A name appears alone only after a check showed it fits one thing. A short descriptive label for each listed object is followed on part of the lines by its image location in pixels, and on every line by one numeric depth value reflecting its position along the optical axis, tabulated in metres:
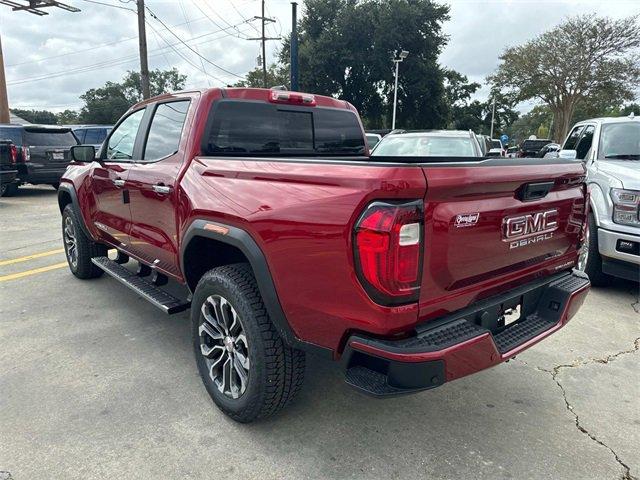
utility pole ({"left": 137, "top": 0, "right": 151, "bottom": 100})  18.05
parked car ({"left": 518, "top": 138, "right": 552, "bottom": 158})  12.25
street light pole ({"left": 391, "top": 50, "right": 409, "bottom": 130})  33.65
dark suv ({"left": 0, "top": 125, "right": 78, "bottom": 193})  11.77
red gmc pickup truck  1.93
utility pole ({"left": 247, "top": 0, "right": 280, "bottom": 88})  33.97
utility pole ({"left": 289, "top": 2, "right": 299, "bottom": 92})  19.66
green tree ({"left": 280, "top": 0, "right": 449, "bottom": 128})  37.44
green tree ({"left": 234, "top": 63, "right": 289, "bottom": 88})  41.12
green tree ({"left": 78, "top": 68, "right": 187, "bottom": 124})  65.06
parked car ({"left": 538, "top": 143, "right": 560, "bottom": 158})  8.69
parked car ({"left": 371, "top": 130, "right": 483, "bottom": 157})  7.29
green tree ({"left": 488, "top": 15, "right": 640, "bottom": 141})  30.38
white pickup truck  4.51
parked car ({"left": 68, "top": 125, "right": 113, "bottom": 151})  16.77
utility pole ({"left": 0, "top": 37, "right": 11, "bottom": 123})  19.30
